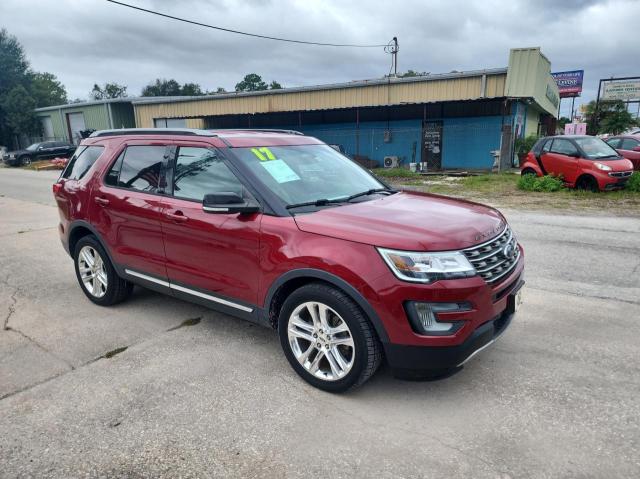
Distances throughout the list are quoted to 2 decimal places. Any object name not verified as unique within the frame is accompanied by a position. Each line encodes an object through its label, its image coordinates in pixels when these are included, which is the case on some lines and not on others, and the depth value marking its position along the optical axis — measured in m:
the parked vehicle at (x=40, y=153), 31.28
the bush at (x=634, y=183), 12.55
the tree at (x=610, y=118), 43.69
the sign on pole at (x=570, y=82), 50.28
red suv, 2.78
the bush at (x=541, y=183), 13.29
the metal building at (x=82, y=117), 35.66
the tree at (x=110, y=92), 95.63
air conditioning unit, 22.84
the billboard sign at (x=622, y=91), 54.32
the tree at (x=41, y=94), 47.72
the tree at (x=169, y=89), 83.44
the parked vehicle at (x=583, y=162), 12.30
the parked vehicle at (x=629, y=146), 15.24
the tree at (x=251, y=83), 86.25
